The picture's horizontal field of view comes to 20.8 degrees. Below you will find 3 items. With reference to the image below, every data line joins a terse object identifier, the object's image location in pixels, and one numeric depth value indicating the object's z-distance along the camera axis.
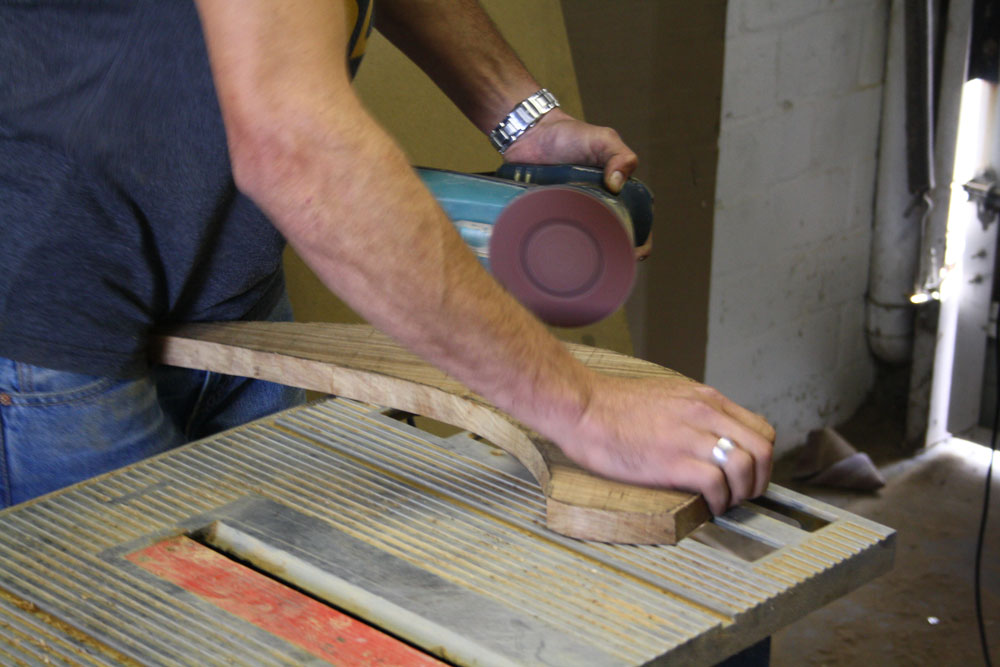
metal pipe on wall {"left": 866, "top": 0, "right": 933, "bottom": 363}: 4.08
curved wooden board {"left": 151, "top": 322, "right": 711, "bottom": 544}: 1.86
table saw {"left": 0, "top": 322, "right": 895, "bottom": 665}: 1.77
